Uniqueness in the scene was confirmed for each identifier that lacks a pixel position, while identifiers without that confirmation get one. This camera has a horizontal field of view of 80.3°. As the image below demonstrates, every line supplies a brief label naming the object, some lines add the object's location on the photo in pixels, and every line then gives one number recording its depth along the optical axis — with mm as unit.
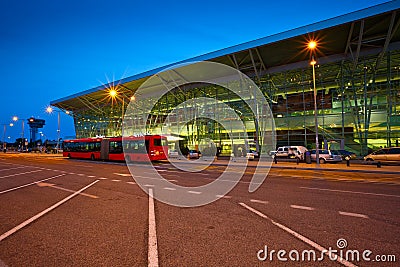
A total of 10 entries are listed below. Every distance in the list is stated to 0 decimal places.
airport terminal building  24750
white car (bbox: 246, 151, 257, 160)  30191
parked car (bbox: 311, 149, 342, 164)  22438
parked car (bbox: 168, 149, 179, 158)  33712
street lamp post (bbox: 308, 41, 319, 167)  19038
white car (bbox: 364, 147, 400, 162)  21188
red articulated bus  23812
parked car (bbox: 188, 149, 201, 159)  35062
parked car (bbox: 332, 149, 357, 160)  25969
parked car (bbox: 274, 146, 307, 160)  26422
